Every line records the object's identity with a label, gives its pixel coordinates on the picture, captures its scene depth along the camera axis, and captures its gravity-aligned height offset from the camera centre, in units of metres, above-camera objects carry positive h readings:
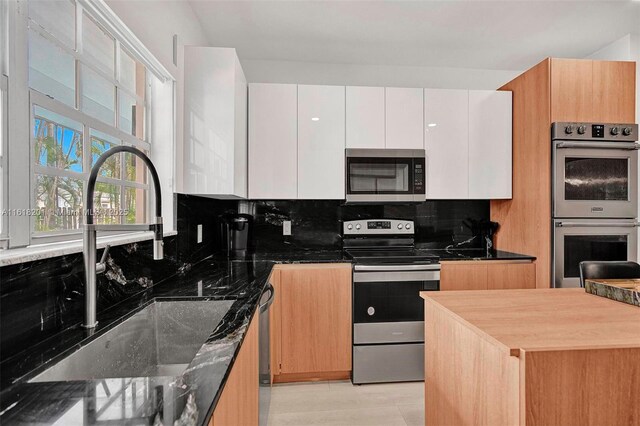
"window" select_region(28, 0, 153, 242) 1.05 +0.37
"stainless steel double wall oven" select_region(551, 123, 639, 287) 2.31 +0.12
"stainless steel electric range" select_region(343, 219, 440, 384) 2.33 -0.76
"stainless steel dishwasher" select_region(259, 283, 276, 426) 1.86 -0.93
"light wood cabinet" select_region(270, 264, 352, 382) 2.33 -0.78
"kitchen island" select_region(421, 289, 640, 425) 0.96 -0.48
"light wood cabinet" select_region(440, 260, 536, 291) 2.43 -0.47
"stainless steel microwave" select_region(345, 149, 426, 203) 2.63 +0.29
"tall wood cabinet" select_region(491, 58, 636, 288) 2.32 +0.78
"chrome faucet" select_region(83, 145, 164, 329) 0.93 -0.07
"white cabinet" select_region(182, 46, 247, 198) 2.09 +0.62
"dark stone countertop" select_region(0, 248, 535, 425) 0.56 -0.35
